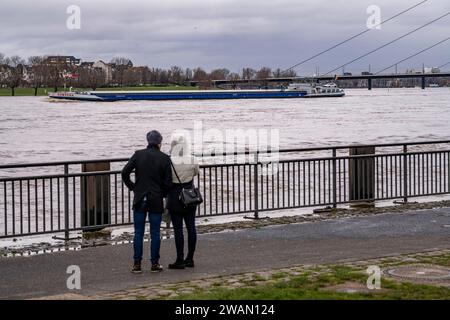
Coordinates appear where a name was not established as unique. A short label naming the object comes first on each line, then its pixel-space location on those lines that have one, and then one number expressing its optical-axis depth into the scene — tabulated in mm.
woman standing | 10695
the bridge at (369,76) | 128600
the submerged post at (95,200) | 14102
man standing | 10484
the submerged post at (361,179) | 17031
